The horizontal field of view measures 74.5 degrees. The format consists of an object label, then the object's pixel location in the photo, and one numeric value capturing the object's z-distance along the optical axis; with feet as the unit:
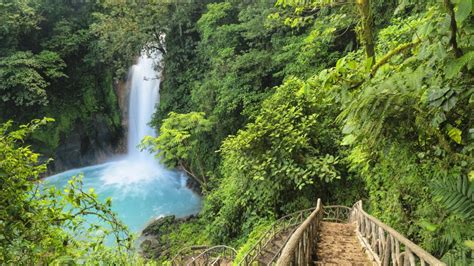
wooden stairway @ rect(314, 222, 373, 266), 15.70
